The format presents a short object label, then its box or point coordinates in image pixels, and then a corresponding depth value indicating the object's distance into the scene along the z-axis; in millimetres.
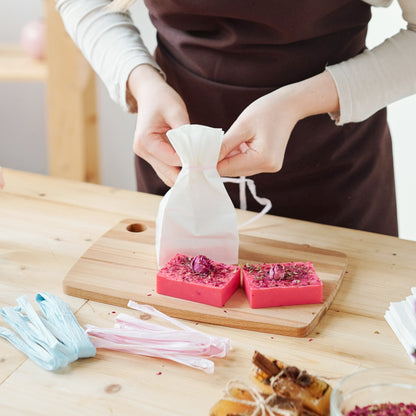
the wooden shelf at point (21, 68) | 2143
